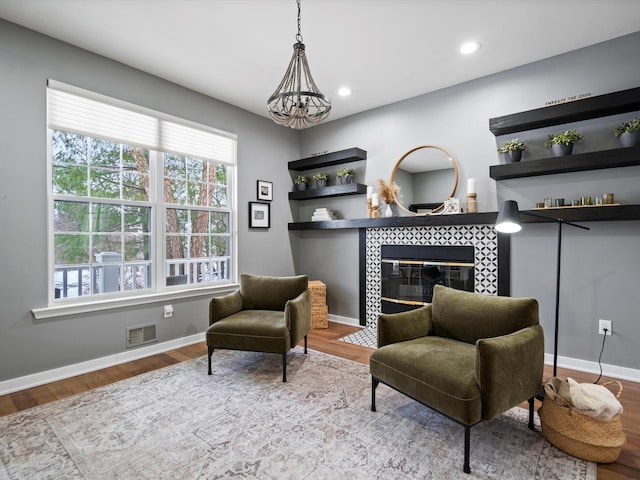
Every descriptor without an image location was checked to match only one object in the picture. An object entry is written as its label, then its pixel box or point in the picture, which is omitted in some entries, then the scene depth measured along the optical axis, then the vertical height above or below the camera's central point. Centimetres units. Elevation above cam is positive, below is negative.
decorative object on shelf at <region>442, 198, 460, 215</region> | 344 +31
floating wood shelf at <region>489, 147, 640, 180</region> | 252 +60
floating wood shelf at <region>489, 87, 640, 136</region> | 254 +103
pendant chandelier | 194 +80
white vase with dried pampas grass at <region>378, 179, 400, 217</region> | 391 +50
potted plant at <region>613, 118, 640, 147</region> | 248 +78
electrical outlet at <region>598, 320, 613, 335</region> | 271 -75
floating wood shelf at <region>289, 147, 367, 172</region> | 415 +100
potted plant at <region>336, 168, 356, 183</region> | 423 +77
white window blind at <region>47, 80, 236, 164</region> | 274 +105
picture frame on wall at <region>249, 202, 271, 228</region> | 423 +26
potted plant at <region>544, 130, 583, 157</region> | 275 +79
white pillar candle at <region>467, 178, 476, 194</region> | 327 +50
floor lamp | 200 +11
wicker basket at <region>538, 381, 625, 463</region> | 166 -102
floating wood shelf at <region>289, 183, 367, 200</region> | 417 +58
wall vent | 312 -97
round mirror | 357 +64
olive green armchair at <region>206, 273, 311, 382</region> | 268 -74
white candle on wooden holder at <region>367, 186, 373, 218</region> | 405 +49
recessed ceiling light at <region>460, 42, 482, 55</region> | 277 +161
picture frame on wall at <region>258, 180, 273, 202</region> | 435 +59
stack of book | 444 +27
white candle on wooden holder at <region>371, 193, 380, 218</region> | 398 +35
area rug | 163 -117
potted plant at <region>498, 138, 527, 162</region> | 300 +79
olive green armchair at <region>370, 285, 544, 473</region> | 164 -71
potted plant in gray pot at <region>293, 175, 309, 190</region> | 470 +75
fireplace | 323 -18
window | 279 +34
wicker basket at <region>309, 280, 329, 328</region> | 416 -90
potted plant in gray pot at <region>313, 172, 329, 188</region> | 452 +77
